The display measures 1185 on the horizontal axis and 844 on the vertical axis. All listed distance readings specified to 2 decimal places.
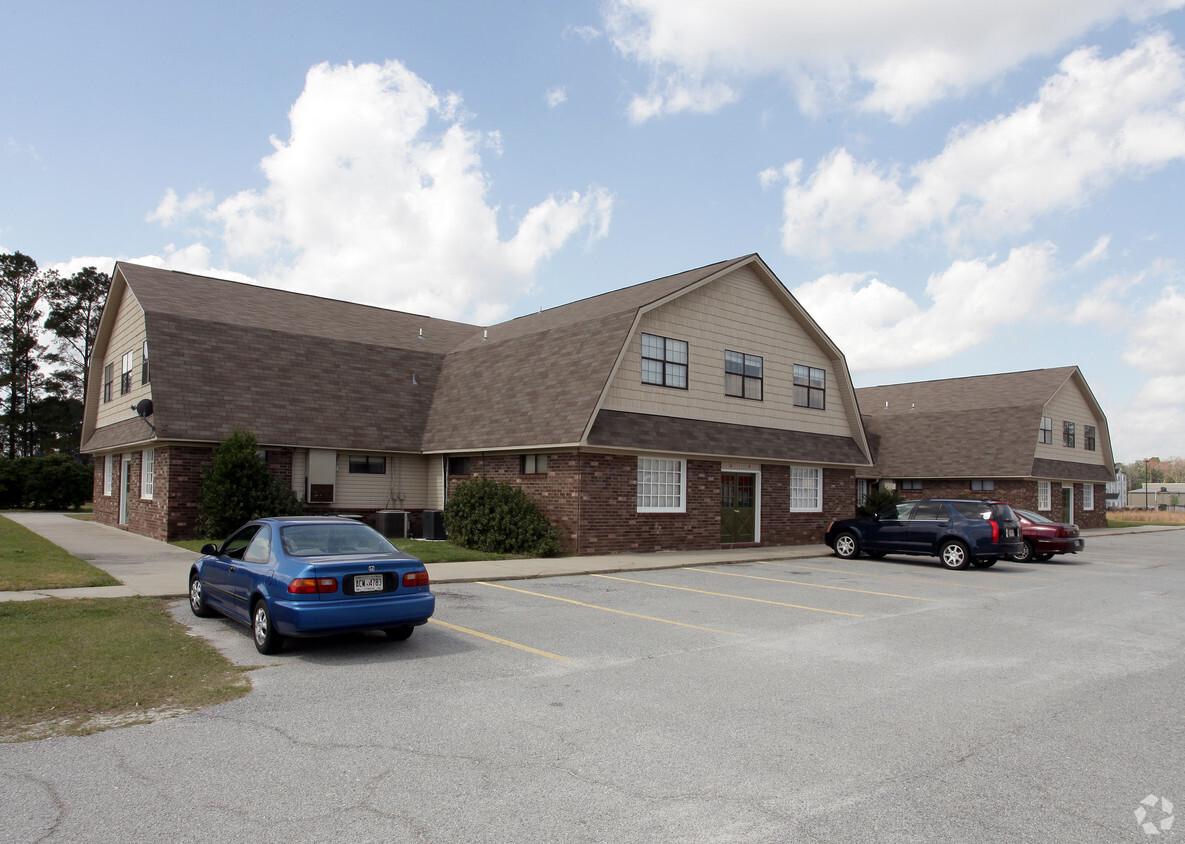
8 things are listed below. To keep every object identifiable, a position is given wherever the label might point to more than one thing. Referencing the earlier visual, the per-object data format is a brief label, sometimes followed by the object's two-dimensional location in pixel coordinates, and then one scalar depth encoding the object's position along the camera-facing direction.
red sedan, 21.77
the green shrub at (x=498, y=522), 19.20
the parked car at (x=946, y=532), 18.77
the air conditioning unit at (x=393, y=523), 22.98
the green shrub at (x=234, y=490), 19.75
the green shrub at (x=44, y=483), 38.78
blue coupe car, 8.19
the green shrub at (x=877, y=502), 30.31
